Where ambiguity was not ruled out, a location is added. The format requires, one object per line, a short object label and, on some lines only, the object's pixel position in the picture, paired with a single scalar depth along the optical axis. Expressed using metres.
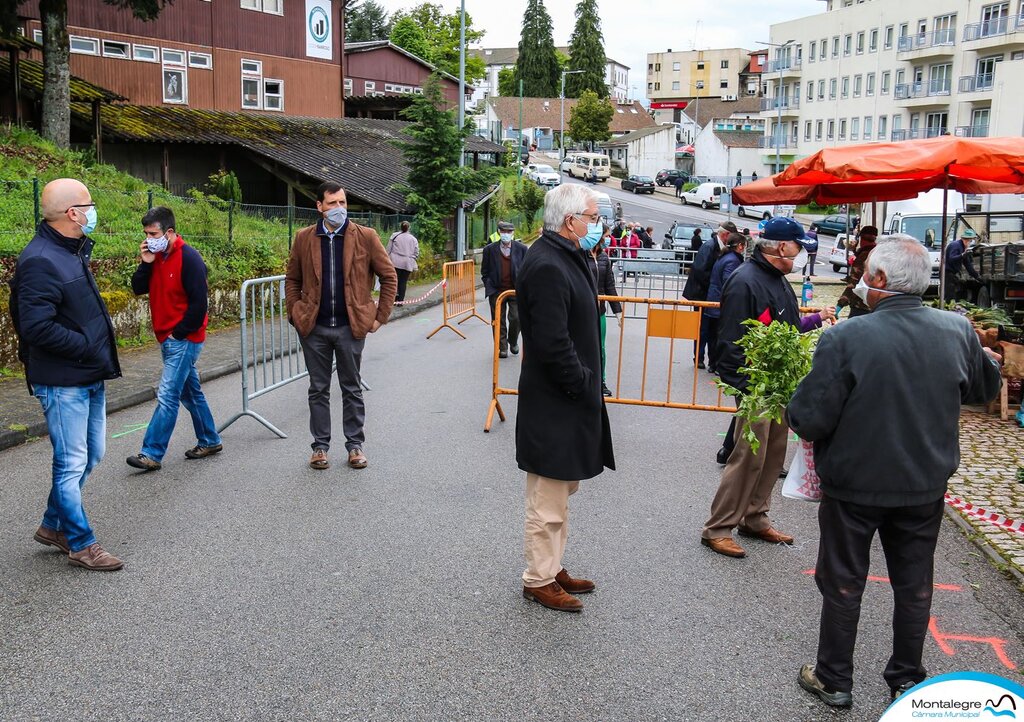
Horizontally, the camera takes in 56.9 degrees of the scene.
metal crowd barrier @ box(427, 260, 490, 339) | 15.78
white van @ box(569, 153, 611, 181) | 80.44
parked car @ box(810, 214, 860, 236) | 50.63
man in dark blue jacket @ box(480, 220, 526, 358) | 13.10
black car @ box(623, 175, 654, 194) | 75.06
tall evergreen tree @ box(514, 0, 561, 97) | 117.25
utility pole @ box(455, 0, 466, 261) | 26.55
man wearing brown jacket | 7.16
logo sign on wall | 34.75
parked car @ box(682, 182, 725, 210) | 65.00
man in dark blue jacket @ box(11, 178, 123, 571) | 4.94
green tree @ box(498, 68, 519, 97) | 125.14
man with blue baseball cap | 5.69
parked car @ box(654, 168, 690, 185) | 80.12
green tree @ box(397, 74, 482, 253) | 25.69
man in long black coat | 4.53
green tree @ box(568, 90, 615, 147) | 92.56
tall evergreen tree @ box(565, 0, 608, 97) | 113.19
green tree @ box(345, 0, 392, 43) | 78.19
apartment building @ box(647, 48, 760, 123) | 126.00
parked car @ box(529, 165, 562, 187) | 67.78
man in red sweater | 6.96
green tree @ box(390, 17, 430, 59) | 72.44
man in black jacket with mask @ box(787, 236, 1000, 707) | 3.73
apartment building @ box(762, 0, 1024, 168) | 54.25
